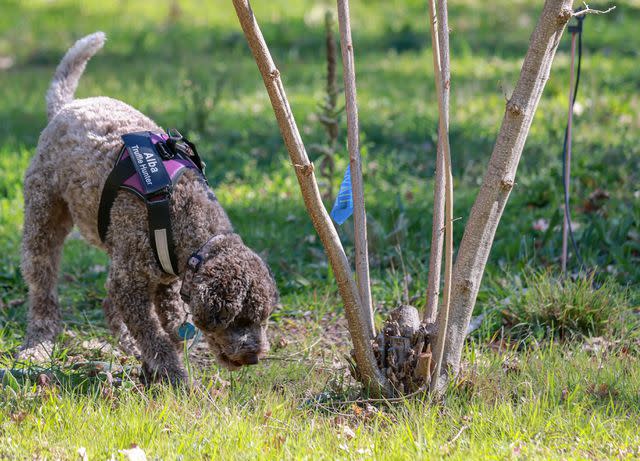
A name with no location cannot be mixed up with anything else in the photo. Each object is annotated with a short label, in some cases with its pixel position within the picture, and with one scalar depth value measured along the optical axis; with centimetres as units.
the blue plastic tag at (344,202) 707
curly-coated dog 734
